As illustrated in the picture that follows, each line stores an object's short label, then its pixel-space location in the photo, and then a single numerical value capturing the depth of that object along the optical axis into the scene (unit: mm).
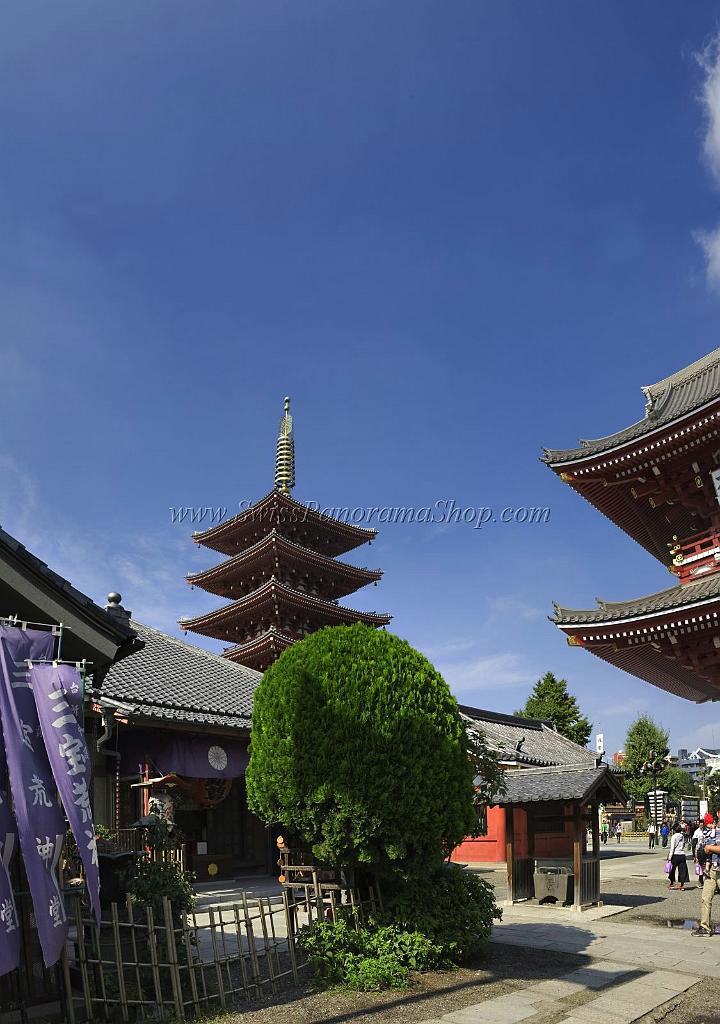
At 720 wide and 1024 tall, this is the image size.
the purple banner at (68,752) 6613
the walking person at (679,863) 18766
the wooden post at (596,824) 15803
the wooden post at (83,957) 7375
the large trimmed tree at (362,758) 8953
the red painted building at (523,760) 18016
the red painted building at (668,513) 15039
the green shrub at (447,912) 9250
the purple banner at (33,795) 6309
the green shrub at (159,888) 8391
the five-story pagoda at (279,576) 33781
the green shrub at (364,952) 8570
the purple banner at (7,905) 6040
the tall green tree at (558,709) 56688
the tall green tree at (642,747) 53062
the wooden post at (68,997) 7242
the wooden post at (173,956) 7371
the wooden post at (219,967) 7750
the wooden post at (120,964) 7359
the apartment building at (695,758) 108588
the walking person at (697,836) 16191
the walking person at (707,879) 11906
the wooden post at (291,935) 8859
